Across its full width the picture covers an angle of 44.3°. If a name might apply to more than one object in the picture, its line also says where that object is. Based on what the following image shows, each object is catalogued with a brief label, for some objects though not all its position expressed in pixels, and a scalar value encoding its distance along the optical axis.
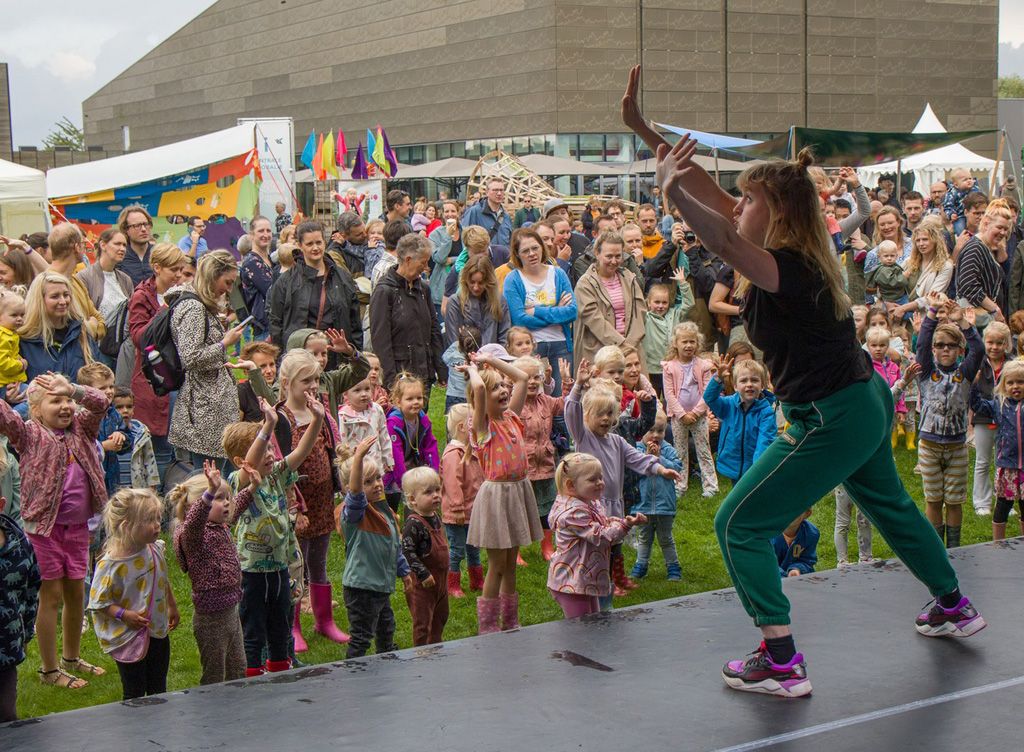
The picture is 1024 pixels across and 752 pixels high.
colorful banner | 20.30
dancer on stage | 3.88
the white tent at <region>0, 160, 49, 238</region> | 16.66
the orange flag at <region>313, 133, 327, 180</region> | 26.22
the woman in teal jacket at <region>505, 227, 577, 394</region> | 9.45
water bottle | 7.24
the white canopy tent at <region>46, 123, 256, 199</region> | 20.38
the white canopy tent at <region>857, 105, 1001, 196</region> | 25.28
